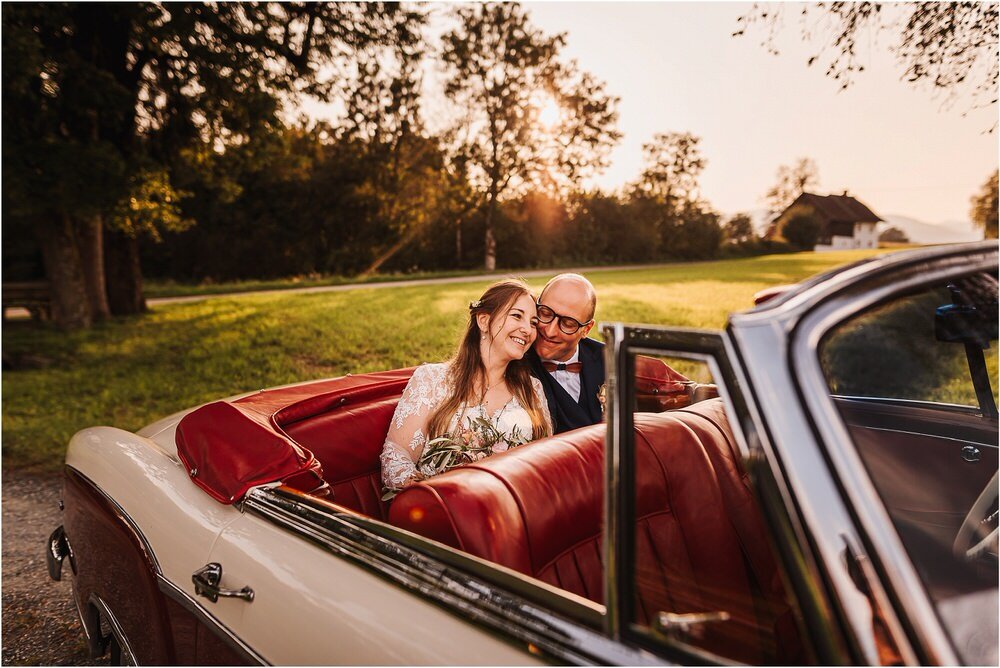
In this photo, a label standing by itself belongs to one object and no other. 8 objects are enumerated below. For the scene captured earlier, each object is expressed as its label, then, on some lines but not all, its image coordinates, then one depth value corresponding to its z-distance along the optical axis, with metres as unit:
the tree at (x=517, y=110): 25.28
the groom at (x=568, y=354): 2.71
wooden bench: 12.80
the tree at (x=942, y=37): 3.15
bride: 2.41
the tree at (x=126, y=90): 8.94
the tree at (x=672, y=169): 29.02
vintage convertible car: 0.95
